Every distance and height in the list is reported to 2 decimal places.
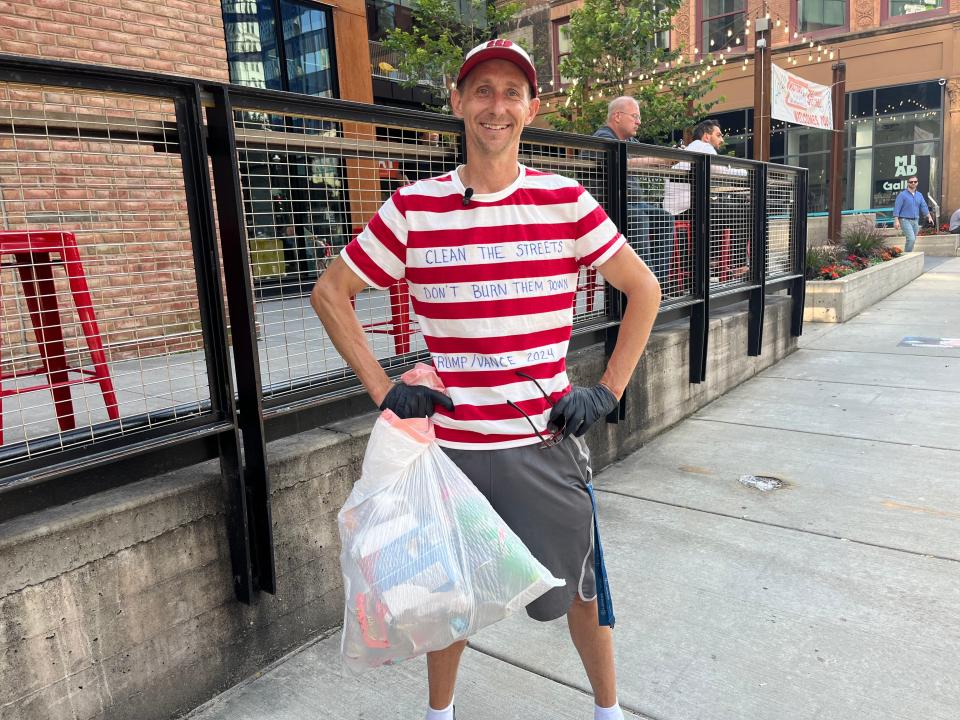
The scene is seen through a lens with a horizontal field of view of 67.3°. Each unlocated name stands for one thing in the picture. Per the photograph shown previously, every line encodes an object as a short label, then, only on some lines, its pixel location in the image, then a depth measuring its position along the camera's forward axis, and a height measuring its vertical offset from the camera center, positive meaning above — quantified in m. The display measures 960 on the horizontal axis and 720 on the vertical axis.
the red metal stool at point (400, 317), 3.12 -0.33
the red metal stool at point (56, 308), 2.31 -0.15
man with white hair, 4.59 +0.01
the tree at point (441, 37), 13.41 +3.93
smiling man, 1.70 -0.16
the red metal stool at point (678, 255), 5.07 -0.21
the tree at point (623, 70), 14.21 +3.30
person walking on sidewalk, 15.59 +0.03
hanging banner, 10.55 +1.83
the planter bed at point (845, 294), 8.74 -0.98
